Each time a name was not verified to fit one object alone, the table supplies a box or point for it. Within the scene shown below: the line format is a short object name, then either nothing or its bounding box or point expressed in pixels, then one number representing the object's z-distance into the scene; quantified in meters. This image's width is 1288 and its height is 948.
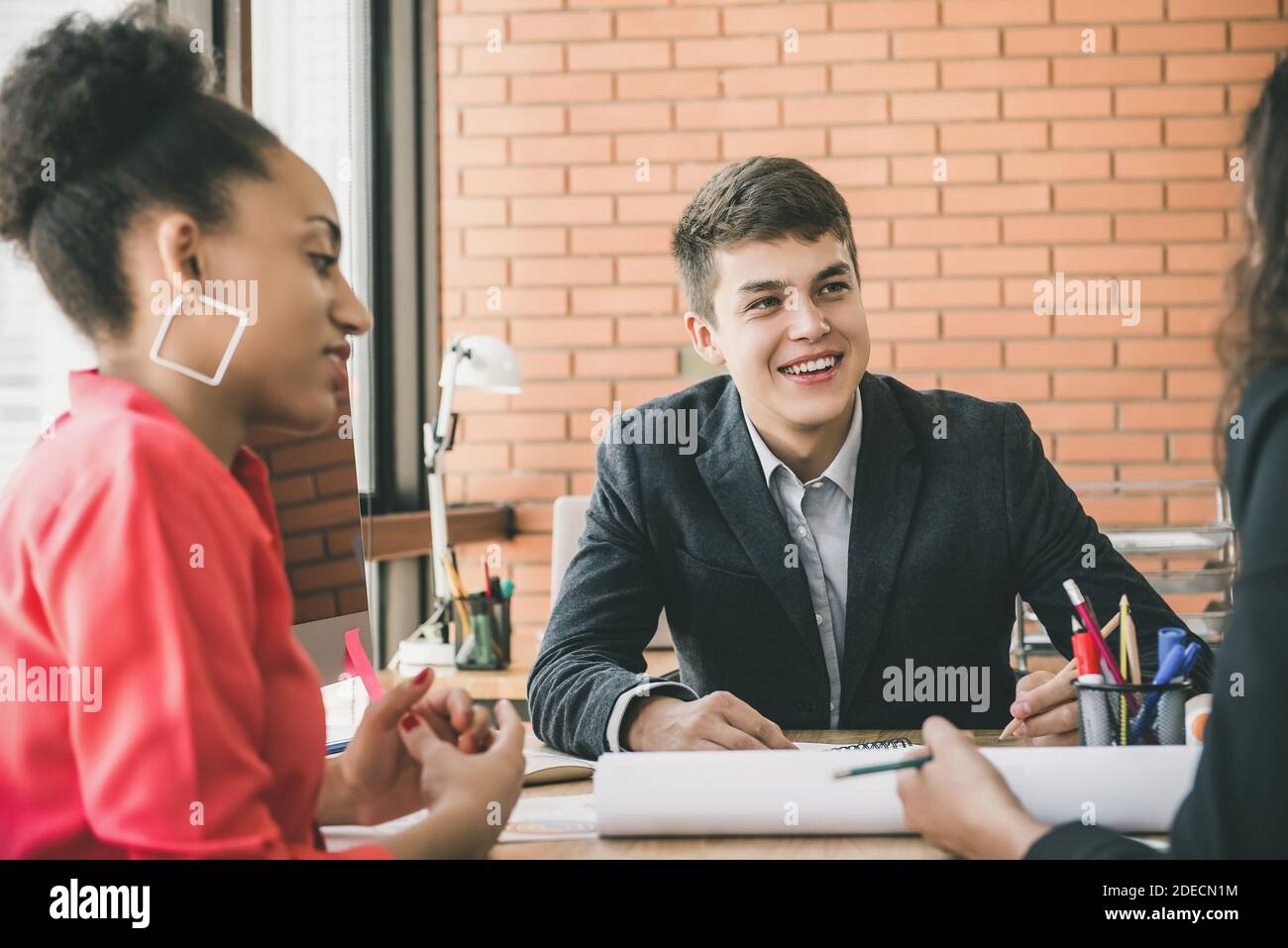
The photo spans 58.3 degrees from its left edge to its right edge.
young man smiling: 1.39
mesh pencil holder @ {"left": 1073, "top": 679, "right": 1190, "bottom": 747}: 0.91
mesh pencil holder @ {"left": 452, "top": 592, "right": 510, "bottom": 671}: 2.02
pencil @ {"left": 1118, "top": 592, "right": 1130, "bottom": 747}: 0.92
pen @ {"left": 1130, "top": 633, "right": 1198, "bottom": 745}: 0.92
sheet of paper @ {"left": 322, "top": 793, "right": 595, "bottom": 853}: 0.78
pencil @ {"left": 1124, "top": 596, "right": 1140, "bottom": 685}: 1.01
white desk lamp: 2.39
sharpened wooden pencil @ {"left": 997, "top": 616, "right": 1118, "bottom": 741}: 1.06
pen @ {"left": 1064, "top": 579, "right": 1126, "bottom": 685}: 0.97
